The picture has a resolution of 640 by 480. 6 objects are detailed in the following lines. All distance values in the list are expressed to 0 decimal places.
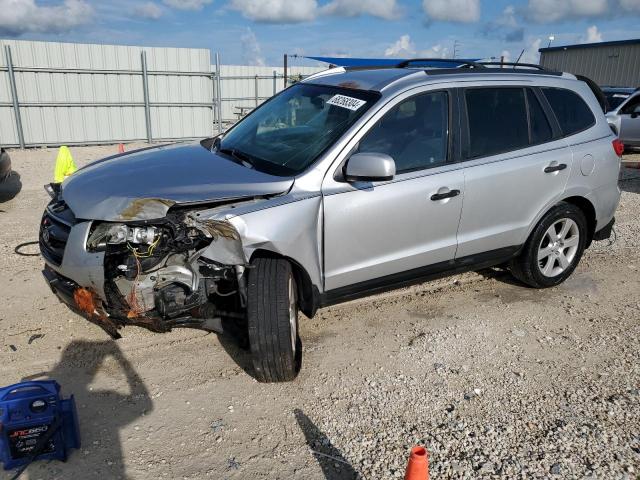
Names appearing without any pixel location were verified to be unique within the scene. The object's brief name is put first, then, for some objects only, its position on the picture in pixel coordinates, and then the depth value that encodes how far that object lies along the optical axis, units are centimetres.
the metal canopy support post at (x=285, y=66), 1895
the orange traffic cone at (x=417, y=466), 219
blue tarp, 1956
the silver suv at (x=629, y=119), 1270
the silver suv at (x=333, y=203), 310
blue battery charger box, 257
